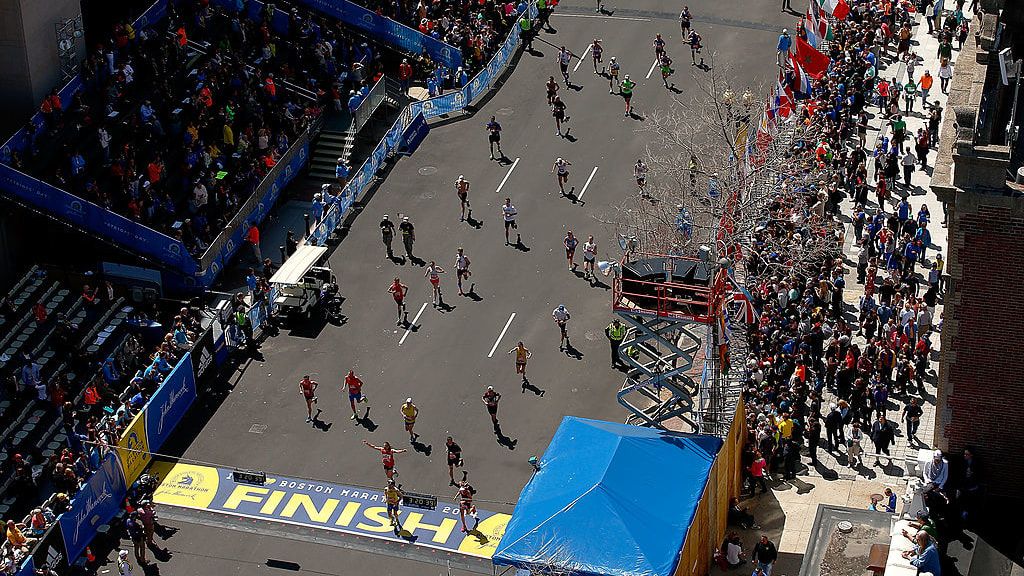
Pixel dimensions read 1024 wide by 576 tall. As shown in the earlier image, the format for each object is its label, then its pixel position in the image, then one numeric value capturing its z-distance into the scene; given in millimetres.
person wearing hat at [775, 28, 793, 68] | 75312
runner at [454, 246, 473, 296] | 62844
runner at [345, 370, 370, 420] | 56250
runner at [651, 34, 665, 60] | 77500
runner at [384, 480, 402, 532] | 51500
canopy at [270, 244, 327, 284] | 62031
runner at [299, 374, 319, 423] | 56625
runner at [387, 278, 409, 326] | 61062
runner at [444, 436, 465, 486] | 53250
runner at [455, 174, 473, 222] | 67188
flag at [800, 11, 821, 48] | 66875
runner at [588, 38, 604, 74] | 77688
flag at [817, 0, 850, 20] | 73188
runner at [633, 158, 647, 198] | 67188
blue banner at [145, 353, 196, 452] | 55344
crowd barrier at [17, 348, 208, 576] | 50438
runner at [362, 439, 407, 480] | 52969
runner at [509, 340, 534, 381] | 58031
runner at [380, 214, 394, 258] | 64938
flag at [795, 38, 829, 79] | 67750
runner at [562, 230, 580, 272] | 63281
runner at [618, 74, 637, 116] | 75125
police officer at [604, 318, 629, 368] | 58438
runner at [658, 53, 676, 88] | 76438
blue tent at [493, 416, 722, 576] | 43344
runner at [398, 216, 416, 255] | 64750
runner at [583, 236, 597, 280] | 62875
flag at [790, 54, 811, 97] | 67250
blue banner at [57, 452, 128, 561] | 50875
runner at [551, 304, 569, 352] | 59531
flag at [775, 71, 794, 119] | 66781
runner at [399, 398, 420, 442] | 55125
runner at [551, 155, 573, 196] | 68688
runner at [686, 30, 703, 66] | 78875
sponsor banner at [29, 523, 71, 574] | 49762
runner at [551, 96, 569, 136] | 73250
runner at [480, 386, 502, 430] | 55562
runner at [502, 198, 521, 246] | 65688
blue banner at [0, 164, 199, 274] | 62062
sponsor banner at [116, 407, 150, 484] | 53656
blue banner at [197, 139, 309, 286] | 64188
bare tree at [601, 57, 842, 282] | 59375
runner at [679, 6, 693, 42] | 79938
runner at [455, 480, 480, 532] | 51125
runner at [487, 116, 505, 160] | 71312
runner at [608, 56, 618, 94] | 76500
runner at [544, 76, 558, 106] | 74688
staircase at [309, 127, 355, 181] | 71312
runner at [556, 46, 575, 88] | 77750
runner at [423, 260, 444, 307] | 62094
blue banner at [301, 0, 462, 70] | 77875
